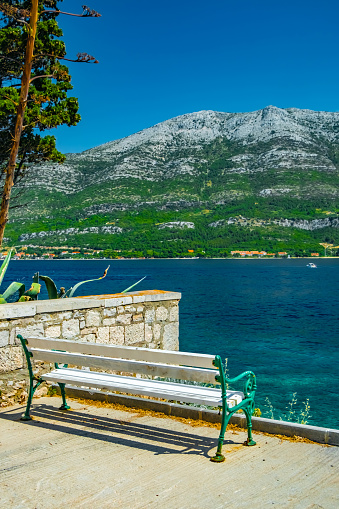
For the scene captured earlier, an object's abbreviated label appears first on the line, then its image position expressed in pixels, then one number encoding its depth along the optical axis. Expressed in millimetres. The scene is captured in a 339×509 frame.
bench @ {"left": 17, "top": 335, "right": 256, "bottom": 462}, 3793
